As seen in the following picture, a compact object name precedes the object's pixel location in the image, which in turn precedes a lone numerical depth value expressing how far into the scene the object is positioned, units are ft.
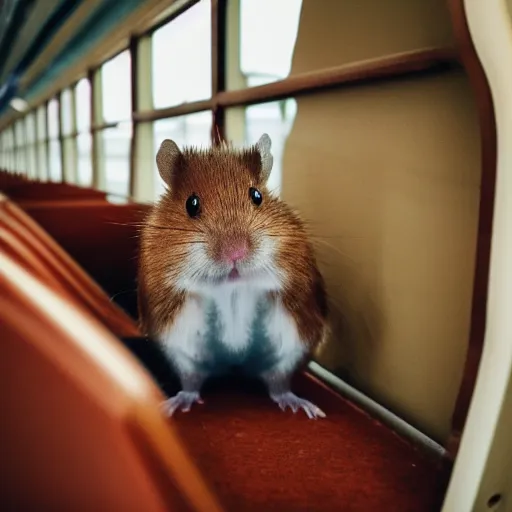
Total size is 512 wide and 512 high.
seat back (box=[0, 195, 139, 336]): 0.68
